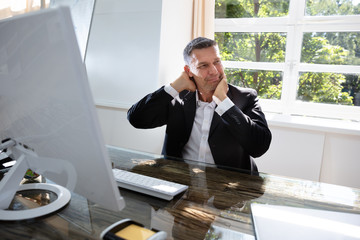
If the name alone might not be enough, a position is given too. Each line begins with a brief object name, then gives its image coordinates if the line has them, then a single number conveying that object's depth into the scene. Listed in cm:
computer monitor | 57
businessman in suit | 161
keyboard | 97
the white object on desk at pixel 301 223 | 77
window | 291
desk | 76
